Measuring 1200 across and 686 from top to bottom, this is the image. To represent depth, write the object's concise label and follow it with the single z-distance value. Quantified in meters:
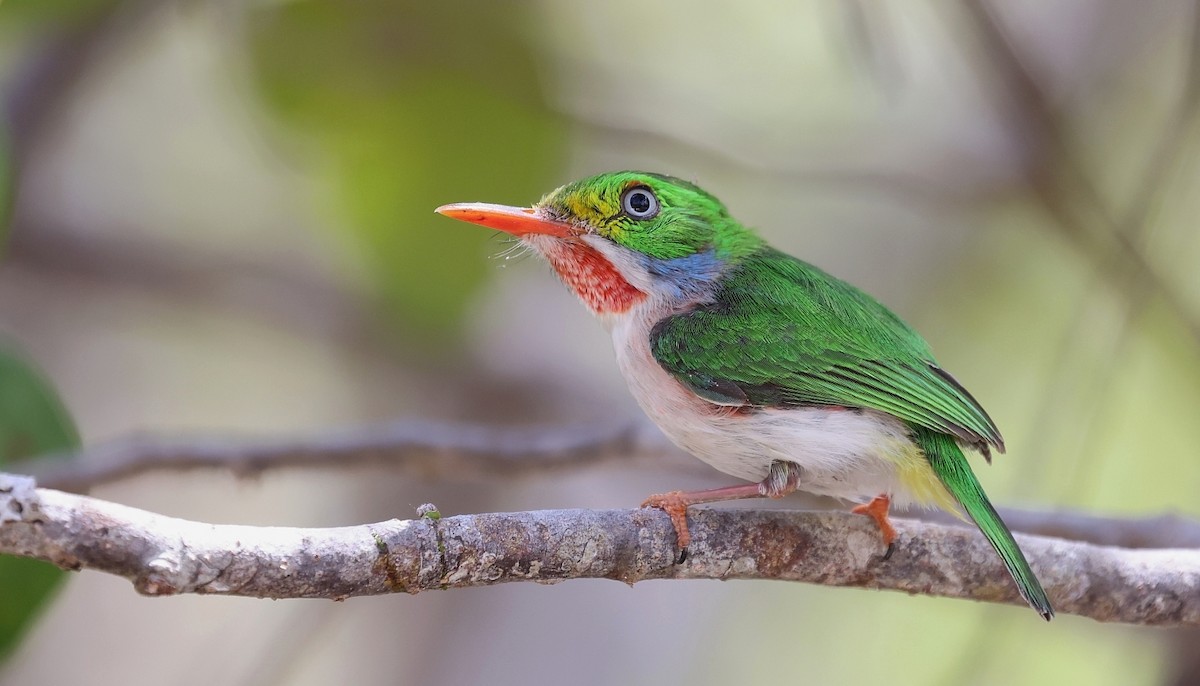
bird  5.04
